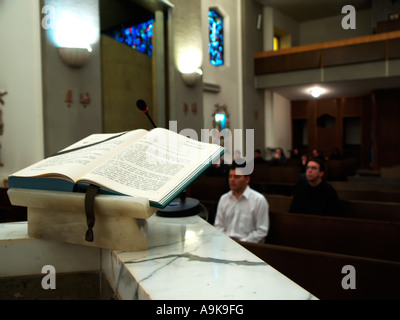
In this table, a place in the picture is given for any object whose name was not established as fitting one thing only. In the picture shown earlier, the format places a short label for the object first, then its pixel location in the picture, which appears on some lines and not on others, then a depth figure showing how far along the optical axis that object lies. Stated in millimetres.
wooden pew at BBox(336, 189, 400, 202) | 4633
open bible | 973
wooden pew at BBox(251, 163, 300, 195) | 7227
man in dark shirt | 3691
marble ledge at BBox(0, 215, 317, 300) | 708
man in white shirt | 3213
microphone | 1369
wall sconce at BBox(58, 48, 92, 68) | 5277
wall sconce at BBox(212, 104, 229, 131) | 9672
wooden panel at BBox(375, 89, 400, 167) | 12328
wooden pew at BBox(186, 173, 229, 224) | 5965
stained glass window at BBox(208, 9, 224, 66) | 9695
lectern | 926
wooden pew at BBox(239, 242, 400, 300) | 2068
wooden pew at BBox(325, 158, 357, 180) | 8927
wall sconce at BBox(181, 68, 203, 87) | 8016
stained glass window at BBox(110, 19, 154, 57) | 8391
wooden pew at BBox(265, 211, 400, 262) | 2834
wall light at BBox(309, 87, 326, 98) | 12121
